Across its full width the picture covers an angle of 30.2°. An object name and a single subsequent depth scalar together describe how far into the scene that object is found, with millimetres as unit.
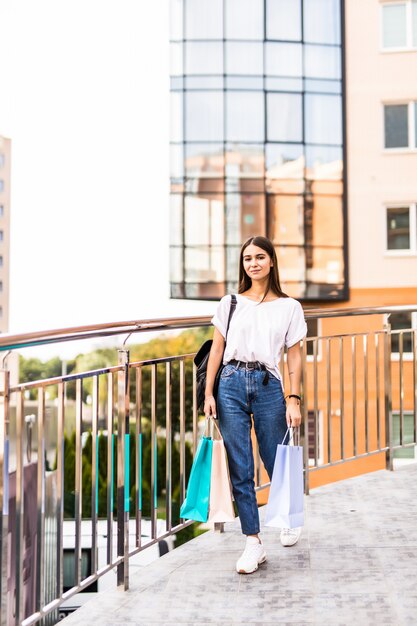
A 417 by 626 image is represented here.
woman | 3135
